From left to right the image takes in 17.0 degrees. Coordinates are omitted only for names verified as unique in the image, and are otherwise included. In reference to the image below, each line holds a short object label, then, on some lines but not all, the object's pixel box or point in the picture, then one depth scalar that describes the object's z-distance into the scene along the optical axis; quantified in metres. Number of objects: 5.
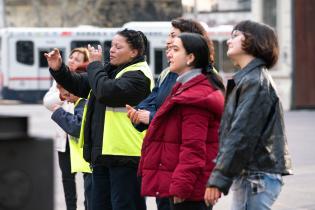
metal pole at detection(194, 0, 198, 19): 51.03
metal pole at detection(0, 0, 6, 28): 54.38
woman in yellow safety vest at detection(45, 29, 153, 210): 7.54
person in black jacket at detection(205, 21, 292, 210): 5.48
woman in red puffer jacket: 6.05
